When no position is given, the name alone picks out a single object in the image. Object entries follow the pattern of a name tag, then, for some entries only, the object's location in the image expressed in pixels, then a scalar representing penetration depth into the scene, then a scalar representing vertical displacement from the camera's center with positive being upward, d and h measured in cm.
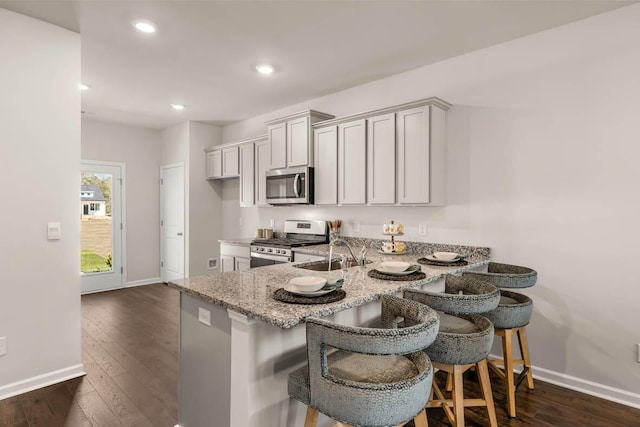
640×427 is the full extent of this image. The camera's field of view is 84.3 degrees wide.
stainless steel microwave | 414 +29
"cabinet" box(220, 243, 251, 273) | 468 -64
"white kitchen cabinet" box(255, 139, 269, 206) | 488 +56
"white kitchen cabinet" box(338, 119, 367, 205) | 367 +49
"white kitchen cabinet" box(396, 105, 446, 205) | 320 +50
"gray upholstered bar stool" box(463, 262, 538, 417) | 229 -70
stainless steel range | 407 -39
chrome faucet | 267 -40
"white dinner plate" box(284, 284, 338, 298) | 171 -40
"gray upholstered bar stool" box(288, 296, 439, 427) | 128 -68
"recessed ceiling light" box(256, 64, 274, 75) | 356 +145
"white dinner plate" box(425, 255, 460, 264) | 281 -41
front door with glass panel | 577 -27
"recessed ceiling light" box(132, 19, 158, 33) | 273 +145
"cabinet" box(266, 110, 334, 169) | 413 +86
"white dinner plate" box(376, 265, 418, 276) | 223 -40
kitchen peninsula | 160 -66
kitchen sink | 281 -46
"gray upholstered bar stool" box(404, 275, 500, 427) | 177 -68
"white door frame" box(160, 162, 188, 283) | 645 -45
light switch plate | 280 -17
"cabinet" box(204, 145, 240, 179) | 543 +76
